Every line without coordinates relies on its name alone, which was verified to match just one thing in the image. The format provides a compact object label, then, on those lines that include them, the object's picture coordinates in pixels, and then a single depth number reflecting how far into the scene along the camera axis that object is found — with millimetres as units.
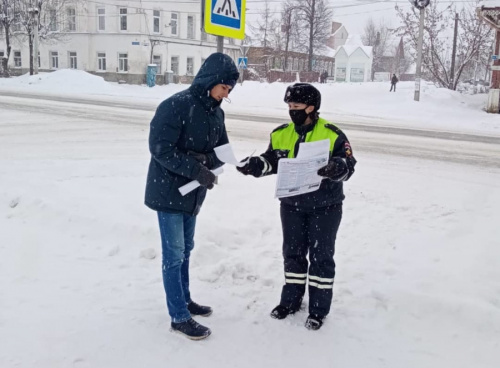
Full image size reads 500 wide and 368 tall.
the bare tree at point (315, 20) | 47344
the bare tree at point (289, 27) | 50688
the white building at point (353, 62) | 69188
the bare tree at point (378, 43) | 87625
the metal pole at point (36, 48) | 33781
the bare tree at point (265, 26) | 61812
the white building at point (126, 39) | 41750
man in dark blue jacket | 3146
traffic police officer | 3543
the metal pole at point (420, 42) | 21922
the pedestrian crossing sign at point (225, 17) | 5652
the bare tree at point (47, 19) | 38594
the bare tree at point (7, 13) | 38438
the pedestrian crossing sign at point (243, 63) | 23372
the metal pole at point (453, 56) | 29609
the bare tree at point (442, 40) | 27844
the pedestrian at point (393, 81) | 31628
